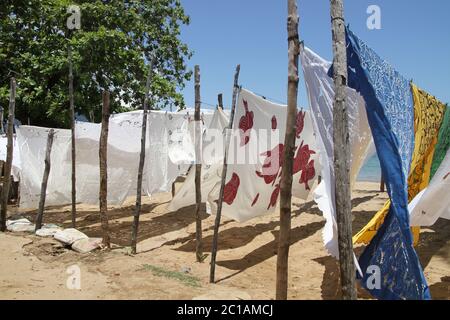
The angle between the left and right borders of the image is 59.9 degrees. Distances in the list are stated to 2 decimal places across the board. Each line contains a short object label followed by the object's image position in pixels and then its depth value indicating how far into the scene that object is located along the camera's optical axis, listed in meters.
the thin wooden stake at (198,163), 5.70
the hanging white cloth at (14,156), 9.39
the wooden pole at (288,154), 3.42
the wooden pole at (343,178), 2.90
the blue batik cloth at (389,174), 3.04
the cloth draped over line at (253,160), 5.29
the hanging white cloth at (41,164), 8.52
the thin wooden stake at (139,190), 6.16
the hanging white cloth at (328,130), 3.31
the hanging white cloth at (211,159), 6.44
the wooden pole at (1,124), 10.01
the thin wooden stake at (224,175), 5.06
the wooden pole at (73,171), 7.42
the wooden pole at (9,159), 7.23
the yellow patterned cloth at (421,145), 4.10
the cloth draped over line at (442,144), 4.70
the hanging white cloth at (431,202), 4.16
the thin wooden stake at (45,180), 7.11
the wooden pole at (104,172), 6.11
